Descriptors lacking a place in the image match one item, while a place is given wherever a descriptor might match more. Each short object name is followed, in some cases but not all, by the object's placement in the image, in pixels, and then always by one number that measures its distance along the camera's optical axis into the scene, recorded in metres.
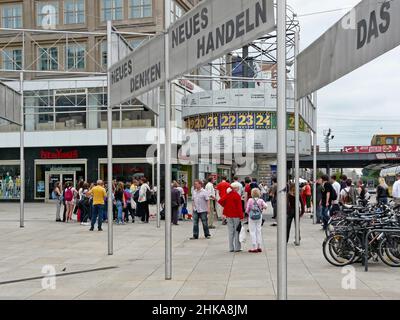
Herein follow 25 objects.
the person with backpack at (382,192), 20.31
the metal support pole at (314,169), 19.34
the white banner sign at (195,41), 6.68
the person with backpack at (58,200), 22.78
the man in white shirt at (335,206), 18.14
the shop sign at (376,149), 68.47
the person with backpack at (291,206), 14.25
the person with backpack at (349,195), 18.89
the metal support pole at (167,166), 9.70
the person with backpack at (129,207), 21.98
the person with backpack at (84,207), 21.45
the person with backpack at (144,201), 21.75
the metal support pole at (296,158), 14.26
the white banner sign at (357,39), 6.16
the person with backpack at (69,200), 22.17
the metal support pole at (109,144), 12.88
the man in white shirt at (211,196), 18.91
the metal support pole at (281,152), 5.86
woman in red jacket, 13.21
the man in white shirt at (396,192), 19.81
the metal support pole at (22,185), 19.92
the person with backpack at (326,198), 17.75
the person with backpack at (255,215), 13.01
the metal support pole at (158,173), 18.78
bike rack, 10.24
